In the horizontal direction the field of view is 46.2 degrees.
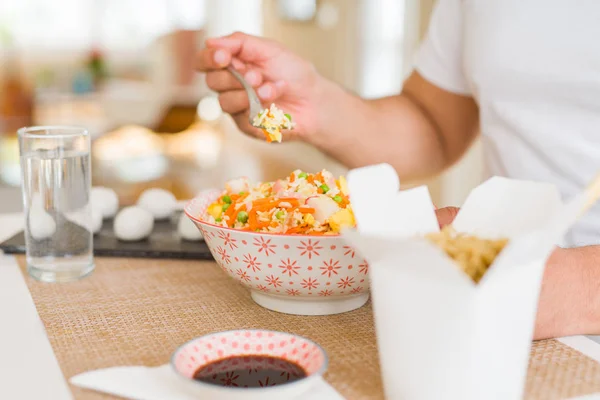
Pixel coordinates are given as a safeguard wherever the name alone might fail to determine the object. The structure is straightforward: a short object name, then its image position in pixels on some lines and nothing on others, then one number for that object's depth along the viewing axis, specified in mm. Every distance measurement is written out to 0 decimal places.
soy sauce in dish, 702
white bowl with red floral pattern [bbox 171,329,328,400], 653
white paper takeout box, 599
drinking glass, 1119
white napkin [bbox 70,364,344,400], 718
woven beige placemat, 785
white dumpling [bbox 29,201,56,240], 1122
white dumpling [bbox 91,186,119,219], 1387
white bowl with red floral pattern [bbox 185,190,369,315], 901
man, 1294
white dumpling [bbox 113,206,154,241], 1280
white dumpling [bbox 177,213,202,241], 1287
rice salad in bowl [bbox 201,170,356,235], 939
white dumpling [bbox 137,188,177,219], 1408
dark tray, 1246
